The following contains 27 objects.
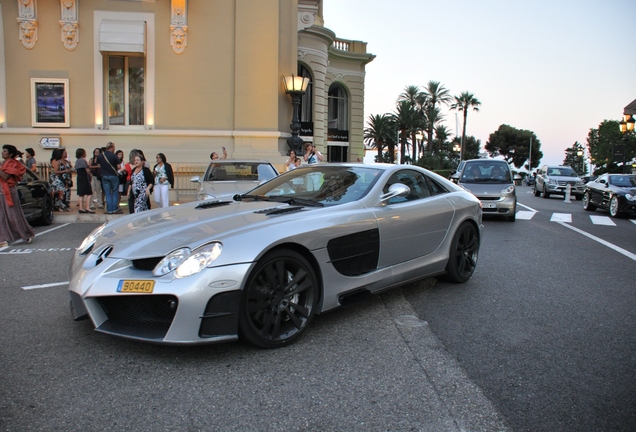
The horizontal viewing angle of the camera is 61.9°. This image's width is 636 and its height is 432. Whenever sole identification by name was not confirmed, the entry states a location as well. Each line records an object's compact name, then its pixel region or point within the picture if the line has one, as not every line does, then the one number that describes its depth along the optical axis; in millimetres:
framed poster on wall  17641
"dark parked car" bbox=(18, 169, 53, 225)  10617
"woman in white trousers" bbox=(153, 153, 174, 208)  11148
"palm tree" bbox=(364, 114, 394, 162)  60125
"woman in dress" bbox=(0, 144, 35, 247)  8656
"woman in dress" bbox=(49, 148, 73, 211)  13781
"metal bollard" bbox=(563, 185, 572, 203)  23894
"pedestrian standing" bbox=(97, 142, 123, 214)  12555
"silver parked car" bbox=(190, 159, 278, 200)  10602
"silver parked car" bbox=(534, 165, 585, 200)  25562
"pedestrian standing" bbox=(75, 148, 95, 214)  12742
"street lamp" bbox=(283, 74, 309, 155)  18614
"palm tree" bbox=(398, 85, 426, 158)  72812
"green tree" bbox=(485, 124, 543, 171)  100625
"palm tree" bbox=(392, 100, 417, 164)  62219
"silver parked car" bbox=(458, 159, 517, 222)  13477
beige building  17453
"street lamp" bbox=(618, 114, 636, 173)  25619
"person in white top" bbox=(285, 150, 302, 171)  13469
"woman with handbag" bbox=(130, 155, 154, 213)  10836
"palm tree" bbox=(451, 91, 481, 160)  79375
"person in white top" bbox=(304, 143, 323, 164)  13266
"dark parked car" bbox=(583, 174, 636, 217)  15859
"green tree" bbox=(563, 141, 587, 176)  88969
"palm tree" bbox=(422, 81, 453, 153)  73688
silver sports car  3646
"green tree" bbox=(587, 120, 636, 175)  40062
